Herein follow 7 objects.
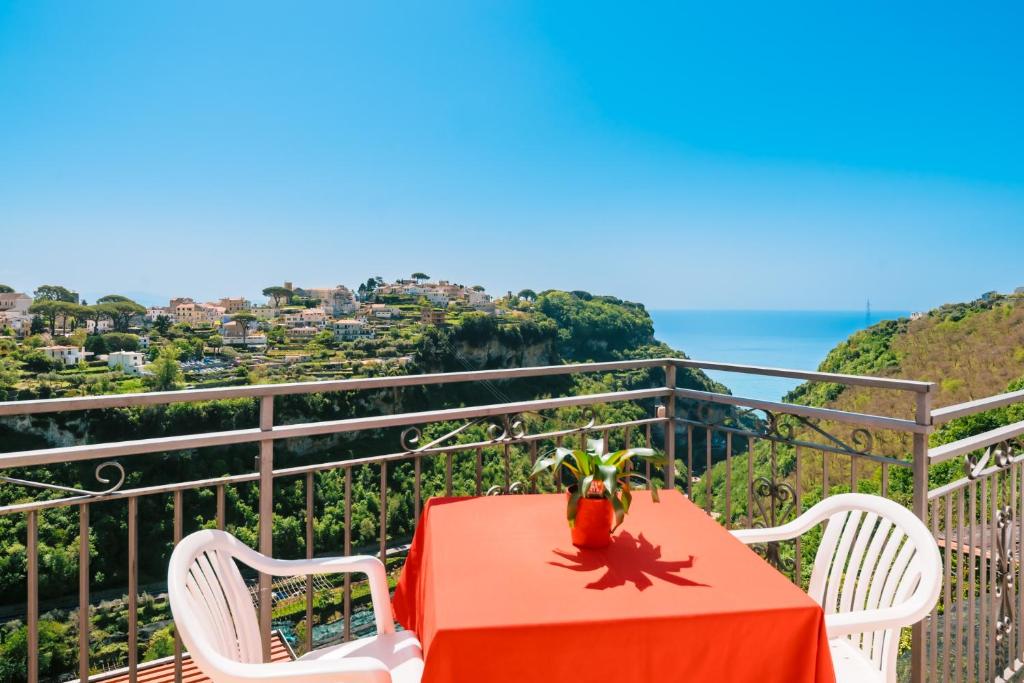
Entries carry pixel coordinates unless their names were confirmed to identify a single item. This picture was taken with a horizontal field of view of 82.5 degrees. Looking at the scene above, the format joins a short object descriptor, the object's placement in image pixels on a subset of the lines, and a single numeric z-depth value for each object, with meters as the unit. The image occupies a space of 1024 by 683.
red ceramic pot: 1.37
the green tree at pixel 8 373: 17.81
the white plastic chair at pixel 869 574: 1.27
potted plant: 1.36
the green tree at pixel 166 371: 18.34
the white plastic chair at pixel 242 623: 1.08
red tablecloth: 1.02
